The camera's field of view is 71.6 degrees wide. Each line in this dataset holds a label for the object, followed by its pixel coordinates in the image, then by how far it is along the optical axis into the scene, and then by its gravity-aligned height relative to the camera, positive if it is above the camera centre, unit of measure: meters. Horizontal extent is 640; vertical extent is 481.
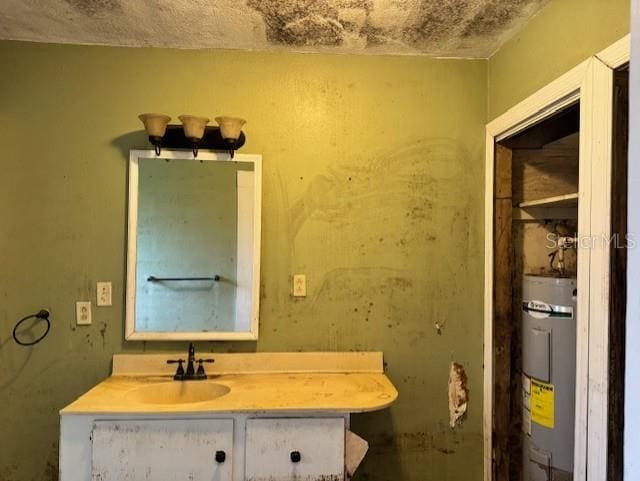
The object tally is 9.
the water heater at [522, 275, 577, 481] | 1.81 -0.53
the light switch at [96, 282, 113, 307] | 2.10 -0.24
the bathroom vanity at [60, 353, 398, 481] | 1.64 -0.73
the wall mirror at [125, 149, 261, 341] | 2.11 +0.00
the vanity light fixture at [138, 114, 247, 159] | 1.98 +0.51
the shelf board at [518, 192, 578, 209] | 1.78 +0.21
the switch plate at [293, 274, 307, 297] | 2.18 -0.19
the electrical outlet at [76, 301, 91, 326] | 2.09 -0.33
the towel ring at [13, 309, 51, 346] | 2.07 -0.39
